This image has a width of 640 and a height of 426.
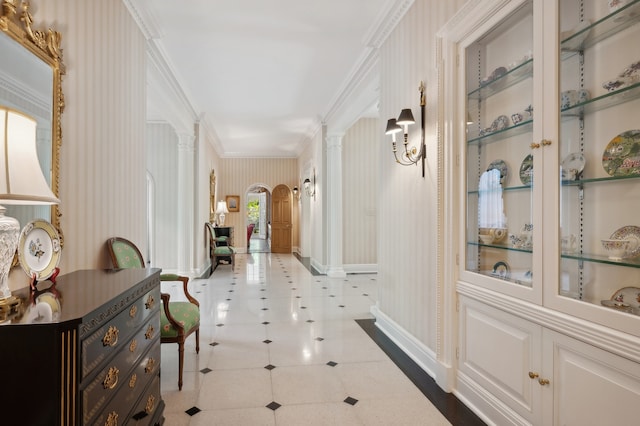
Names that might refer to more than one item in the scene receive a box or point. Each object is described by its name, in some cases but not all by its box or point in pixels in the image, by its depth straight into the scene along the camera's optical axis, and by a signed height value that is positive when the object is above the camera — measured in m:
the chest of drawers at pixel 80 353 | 1.20 -0.54
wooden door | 12.58 -0.20
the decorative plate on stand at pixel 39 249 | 1.76 -0.19
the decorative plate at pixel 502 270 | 2.28 -0.37
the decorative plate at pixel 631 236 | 1.54 -0.10
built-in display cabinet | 1.59 +0.02
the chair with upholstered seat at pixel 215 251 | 8.59 -0.94
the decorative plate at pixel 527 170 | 2.09 +0.27
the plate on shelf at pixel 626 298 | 1.53 -0.37
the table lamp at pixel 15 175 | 1.26 +0.14
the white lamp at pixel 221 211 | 10.95 +0.07
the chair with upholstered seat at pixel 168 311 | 2.88 -0.89
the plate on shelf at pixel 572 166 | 1.78 +0.25
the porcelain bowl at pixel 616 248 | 1.59 -0.15
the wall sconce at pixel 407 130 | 3.18 +0.81
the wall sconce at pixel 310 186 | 9.17 +0.77
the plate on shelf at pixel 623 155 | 1.55 +0.27
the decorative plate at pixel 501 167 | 2.34 +0.32
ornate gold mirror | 1.75 +0.72
